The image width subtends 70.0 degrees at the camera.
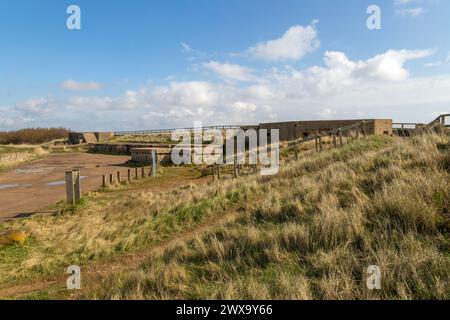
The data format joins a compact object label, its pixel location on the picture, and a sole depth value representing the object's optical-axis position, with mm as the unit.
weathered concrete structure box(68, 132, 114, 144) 58281
